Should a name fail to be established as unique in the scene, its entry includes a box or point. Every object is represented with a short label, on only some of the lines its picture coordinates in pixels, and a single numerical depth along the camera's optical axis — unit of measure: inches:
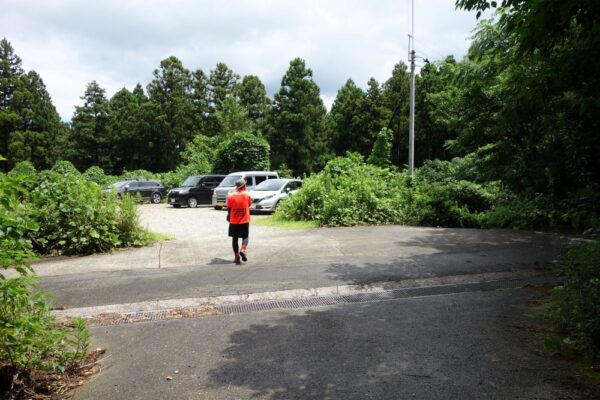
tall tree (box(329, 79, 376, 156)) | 1894.7
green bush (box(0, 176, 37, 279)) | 123.0
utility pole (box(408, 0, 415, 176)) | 773.8
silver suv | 834.2
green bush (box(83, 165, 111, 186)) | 1481.1
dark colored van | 922.7
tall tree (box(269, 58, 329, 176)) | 1814.7
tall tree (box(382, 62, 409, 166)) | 1845.6
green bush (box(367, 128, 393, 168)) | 1228.5
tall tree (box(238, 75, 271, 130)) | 2263.8
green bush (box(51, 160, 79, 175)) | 1324.2
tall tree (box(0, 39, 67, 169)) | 1754.4
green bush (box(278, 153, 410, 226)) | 530.3
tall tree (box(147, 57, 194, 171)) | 2044.8
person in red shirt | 319.0
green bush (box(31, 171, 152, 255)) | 356.5
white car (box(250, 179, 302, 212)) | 711.7
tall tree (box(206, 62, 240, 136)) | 2249.0
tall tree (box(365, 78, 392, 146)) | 1868.8
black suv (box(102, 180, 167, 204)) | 1098.7
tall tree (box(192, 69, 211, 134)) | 2206.0
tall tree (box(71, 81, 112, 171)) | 2058.3
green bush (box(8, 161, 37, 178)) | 1138.3
